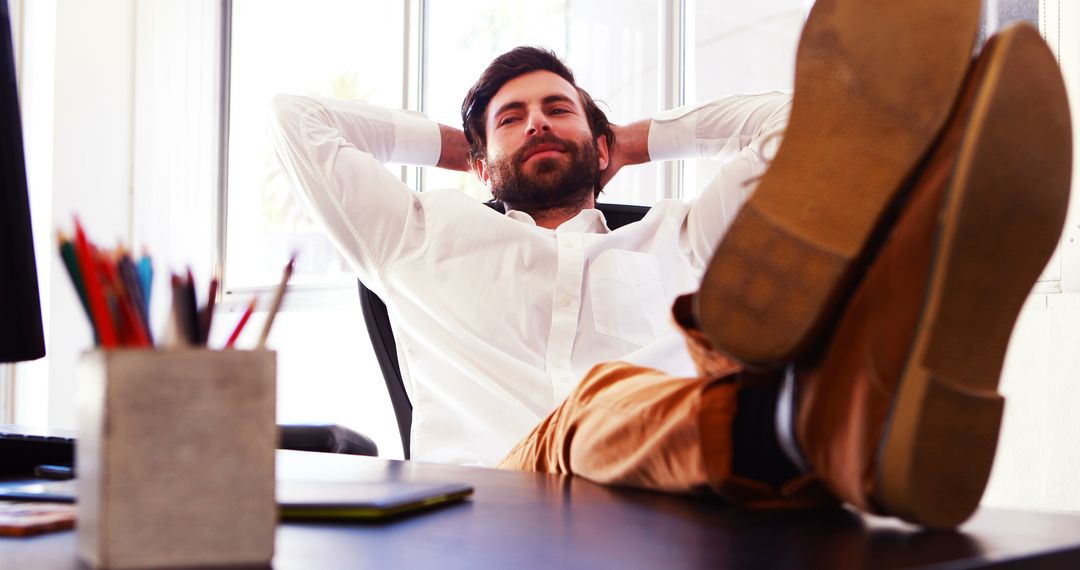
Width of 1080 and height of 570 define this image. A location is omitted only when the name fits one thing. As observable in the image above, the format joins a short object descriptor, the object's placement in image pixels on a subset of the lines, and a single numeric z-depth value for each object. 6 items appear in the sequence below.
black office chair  1.59
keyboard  0.90
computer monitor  0.67
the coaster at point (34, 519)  0.50
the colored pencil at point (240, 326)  0.43
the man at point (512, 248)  1.66
